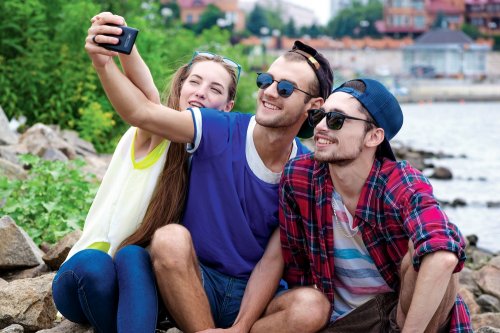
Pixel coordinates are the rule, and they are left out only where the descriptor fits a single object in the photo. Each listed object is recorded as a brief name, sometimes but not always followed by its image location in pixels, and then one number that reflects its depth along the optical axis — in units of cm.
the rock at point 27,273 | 469
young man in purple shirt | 365
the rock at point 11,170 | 665
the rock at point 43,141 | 796
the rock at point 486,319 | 558
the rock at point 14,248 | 461
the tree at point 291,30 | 9725
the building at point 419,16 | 9834
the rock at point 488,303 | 656
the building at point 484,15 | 9650
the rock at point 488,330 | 422
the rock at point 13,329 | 388
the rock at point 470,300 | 639
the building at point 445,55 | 8831
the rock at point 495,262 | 757
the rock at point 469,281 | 718
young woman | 346
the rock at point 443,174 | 1936
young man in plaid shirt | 343
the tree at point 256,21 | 9912
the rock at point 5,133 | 815
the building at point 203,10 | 9394
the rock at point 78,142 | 921
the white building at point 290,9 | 13241
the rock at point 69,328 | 380
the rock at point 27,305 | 404
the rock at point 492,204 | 1584
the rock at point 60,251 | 468
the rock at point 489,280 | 705
